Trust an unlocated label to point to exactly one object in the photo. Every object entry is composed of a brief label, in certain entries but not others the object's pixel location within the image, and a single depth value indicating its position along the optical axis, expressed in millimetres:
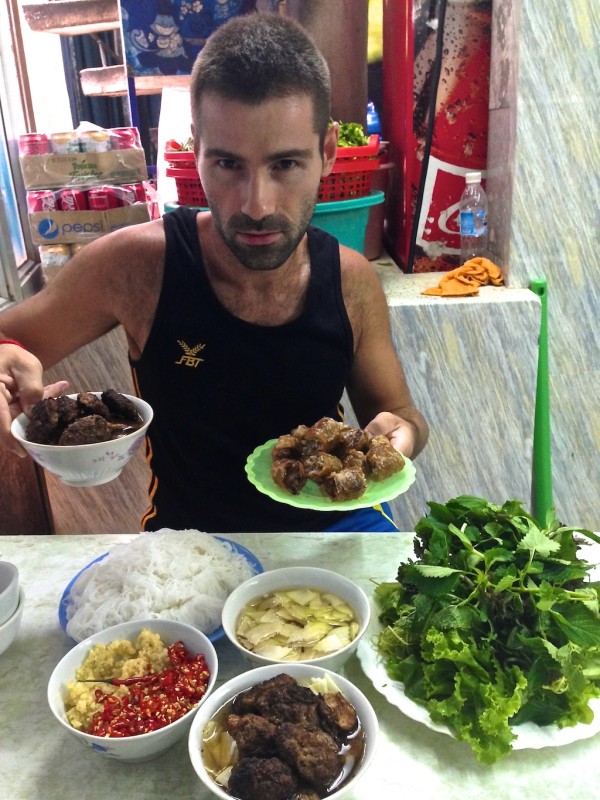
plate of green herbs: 1051
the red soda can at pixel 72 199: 2768
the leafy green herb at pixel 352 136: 2625
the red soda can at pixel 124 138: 2824
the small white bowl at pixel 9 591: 1182
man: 1950
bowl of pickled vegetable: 1146
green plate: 1359
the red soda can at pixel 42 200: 2764
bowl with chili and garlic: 979
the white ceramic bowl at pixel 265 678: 895
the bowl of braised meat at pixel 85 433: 1298
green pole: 2828
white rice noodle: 1271
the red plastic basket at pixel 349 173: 2531
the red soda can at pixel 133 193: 2809
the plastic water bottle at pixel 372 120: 3450
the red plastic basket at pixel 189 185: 2504
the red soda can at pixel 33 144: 2730
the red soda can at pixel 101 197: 2761
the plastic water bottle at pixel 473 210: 2855
